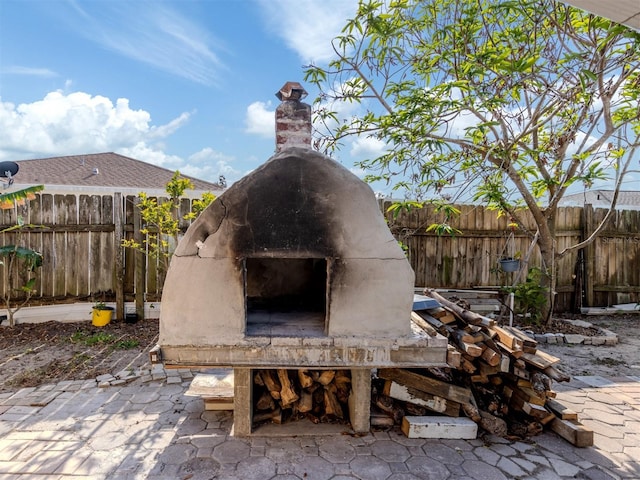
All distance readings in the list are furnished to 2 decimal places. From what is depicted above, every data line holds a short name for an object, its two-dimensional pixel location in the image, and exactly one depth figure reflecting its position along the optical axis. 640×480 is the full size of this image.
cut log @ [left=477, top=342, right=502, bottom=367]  3.35
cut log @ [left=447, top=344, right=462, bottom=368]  3.08
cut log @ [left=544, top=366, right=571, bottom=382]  3.29
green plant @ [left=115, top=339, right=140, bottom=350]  5.53
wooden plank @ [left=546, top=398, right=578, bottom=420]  3.41
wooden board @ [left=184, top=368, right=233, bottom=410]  3.72
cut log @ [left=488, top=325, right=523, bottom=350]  3.37
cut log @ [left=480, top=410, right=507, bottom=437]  3.36
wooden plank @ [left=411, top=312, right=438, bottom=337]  3.28
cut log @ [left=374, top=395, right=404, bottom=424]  3.49
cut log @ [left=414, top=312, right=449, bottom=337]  3.69
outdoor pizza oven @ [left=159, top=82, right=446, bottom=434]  2.96
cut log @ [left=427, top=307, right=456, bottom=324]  3.84
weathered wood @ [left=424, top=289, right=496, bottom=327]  3.79
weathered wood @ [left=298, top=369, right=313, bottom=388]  3.45
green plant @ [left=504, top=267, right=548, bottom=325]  6.53
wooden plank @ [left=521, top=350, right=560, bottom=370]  3.33
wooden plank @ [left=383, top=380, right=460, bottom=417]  3.45
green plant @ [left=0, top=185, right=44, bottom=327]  6.07
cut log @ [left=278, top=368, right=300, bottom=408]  3.40
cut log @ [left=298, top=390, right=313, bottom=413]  3.47
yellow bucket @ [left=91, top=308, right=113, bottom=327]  6.39
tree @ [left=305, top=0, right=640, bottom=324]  4.04
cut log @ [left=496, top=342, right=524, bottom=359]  3.37
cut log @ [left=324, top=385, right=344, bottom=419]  3.54
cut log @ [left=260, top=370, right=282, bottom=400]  3.46
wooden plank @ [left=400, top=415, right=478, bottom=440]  3.28
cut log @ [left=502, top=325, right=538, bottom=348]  3.44
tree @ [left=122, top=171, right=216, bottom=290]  6.23
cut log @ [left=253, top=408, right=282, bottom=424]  3.44
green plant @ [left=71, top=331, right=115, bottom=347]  5.67
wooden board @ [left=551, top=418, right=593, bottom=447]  3.17
